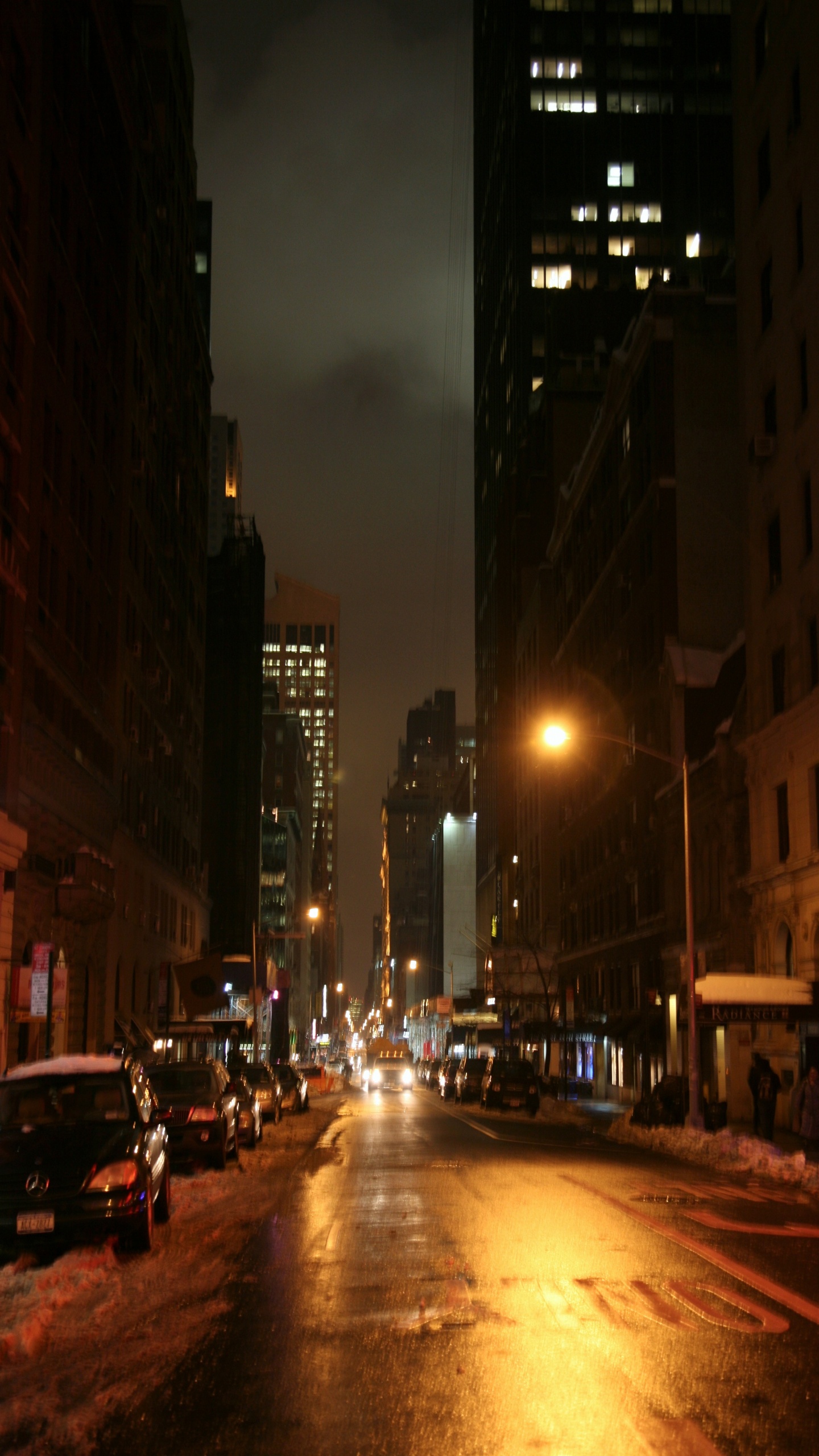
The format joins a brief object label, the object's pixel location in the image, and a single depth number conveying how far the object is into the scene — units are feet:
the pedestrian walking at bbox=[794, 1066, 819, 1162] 87.45
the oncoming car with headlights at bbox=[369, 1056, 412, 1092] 256.73
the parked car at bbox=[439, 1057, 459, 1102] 185.78
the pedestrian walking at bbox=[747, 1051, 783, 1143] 97.14
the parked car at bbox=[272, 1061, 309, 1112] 140.05
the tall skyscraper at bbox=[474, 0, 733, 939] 404.57
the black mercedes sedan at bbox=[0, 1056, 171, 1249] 39.78
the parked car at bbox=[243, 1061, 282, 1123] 118.32
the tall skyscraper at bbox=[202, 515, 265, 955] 367.45
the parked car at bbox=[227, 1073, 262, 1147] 85.66
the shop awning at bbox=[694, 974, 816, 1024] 104.63
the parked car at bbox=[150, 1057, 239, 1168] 70.03
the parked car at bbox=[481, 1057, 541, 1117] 147.74
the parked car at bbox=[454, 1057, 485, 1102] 175.01
